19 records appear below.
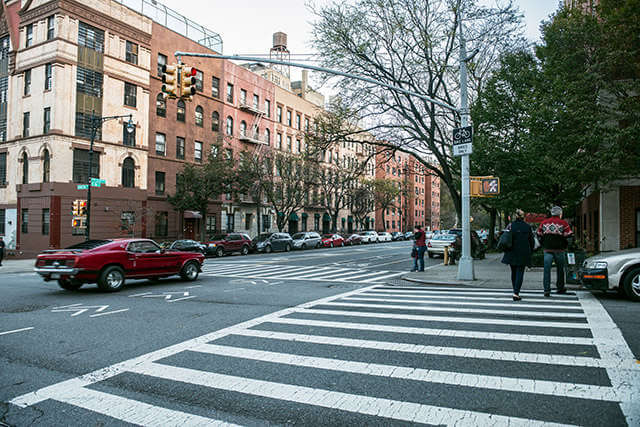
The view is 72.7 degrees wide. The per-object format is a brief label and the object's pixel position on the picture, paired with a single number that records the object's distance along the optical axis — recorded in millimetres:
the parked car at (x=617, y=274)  8938
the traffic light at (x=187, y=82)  12180
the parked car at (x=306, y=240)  40838
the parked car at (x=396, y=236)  66331
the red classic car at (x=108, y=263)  11688
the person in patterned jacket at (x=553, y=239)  9773
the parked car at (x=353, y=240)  51019
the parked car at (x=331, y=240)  46141
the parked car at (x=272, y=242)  35219
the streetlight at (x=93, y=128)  23084
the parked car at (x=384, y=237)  60447
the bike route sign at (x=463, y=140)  13438
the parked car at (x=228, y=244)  30984
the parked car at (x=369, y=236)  55800
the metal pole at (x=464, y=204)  13539
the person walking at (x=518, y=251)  9312
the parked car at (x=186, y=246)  26906
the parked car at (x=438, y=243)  26992
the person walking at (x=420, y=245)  16906
